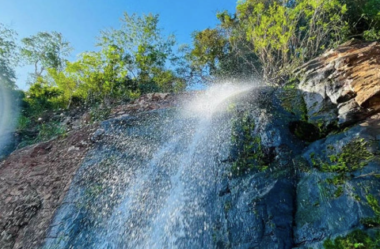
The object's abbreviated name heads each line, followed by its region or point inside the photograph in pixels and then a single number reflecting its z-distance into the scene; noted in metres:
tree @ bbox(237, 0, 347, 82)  8.95
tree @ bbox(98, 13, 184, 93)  15.15
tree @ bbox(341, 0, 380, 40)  9.36
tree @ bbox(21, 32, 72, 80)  21.66
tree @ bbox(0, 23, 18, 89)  15.81
